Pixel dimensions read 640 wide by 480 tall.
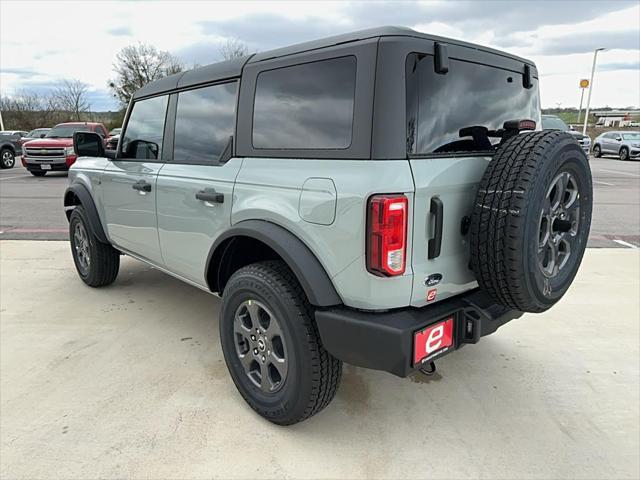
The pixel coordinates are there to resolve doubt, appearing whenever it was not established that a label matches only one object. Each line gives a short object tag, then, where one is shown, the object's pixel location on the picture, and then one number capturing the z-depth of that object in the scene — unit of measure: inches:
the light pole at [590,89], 1094.5
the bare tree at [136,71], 1598.2
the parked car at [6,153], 713.0
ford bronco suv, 75.8
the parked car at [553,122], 502.9
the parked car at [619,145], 864.3
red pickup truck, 569.3
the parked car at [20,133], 915.2
